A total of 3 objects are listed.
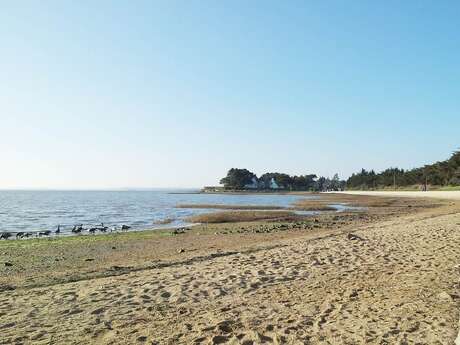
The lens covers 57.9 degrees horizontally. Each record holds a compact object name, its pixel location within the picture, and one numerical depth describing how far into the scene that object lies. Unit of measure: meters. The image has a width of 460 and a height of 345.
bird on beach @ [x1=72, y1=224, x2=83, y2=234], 28.12
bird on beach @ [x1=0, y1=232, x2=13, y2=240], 24.67
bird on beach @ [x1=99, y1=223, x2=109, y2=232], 27.84
